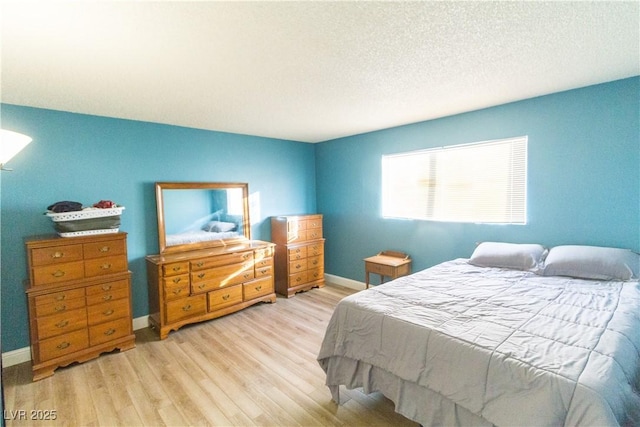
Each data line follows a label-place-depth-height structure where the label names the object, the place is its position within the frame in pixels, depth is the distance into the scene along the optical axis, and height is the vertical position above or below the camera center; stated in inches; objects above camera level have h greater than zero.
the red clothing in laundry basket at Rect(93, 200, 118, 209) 109.0 -0.9
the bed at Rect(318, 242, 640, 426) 47.0 -29.6
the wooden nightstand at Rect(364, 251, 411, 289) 142.3 -34.1
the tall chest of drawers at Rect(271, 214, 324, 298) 167.9 -32.5
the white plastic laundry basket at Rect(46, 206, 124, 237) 99.5 -6.9
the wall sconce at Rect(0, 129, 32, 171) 54.1 +11.7
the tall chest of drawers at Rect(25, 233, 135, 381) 93.3 -33.7
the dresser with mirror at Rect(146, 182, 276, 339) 123.0 -27.0
